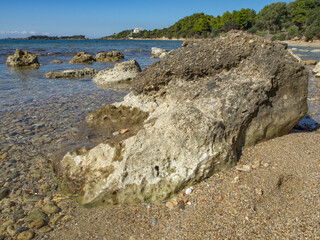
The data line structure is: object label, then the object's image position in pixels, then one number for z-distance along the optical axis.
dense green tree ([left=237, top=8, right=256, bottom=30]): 85.50
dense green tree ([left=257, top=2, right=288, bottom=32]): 65.75
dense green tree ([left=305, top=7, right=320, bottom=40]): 45.47
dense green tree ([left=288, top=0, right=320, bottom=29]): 62.59
